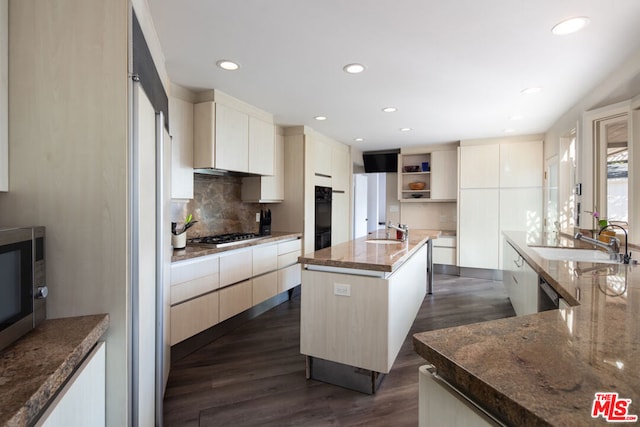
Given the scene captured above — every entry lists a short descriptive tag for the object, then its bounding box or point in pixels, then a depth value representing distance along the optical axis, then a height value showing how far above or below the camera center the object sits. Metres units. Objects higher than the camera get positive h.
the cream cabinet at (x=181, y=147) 2.73 +0.55
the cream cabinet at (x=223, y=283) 2.41 -0.69
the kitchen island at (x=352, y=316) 2.00 -0.70
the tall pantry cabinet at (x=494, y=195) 4.84 +0.23
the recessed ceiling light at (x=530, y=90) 2.85 +1.09
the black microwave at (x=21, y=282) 0.84 -0.21
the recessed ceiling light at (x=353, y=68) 2.40 +1.10
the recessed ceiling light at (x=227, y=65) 2.34 +1.09
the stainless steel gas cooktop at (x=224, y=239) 2.90 -0.30
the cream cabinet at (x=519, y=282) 2.31 -0.65
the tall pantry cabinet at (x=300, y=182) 4.23 +0.38
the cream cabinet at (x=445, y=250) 5.41 -0.70
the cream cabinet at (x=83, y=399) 0.76 -0.52
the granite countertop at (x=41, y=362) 0.65 -0.39
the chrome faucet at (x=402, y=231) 3.29 -0.23
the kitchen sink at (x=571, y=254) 2.27 -0.34
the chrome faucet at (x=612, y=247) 1.99 -0.25
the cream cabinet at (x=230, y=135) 2.94 +0.75
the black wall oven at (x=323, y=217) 4.58 -0.12
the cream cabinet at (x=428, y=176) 5.50 +0.61
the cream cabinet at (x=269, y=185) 3.86 +0.30
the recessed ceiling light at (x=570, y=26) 1.77 +1.06
